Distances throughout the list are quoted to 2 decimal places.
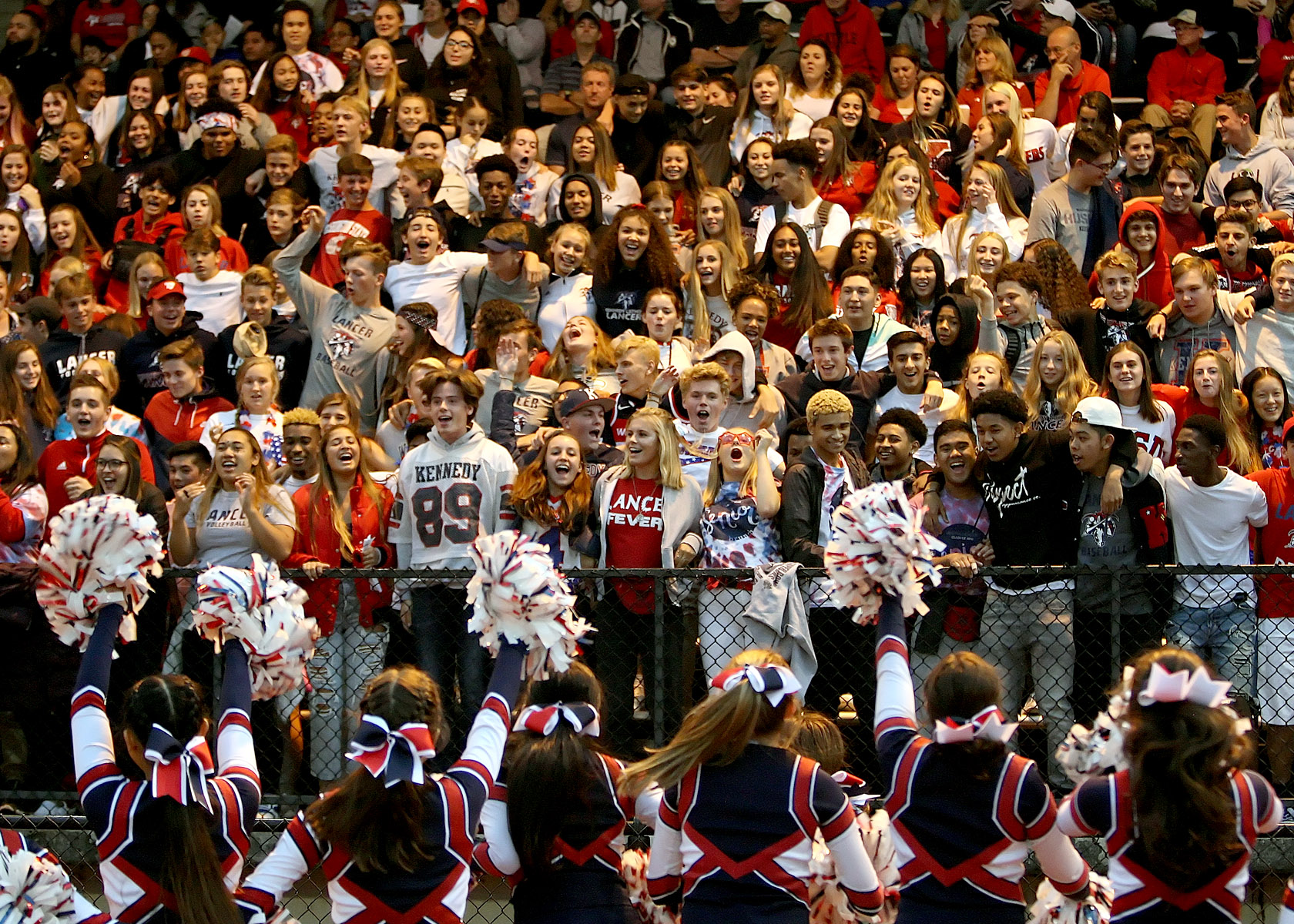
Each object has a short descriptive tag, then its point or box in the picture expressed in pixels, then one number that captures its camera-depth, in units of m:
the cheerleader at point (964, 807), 7.95
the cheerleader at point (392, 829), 7.61
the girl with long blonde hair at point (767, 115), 21.11
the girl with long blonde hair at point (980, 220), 18.47
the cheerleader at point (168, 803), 7.64
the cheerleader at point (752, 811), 7.99
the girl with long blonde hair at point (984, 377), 15.04
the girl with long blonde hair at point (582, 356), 16.17
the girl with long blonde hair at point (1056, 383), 14.56
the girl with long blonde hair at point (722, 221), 18.19
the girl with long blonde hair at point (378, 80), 22.09
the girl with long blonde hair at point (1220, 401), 14.23
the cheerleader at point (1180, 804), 7.24
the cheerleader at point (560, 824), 8.29
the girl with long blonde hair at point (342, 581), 12.59
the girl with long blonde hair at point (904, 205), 18.66
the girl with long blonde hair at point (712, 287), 17.23
